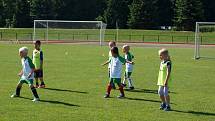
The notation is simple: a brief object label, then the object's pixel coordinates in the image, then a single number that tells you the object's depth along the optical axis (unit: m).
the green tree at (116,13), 91.62
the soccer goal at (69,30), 58.78
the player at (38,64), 18.11
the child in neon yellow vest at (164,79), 13.27
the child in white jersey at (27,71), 14.65
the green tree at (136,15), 87.56
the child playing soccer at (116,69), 15.67
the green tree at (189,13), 83.31
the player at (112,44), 16.73
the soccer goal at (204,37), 38.75
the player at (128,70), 18.00
